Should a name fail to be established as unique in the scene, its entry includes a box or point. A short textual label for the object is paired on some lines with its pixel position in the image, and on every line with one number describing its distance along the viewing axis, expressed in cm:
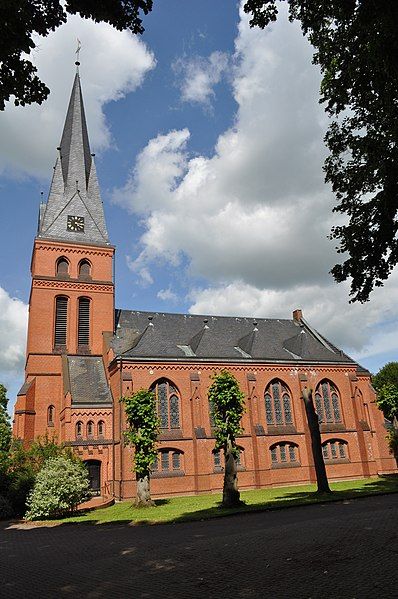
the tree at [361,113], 855
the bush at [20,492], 2389
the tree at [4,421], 3999
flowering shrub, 2147
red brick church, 3097
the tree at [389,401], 3684
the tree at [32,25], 591
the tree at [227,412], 2279
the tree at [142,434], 2395
